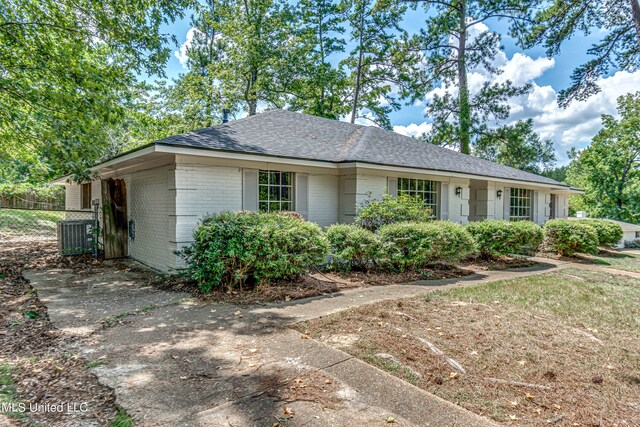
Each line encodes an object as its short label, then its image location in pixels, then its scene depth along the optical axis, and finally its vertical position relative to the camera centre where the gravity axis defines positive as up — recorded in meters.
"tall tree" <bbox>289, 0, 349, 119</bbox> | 20.80 +9.16
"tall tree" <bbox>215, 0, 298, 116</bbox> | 19.64 +9.22
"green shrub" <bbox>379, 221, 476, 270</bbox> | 7.90 -0.87
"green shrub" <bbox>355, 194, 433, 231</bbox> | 9.30 -0.21
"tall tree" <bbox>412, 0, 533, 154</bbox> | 21.27 +9.40
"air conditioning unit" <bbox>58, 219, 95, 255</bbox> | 10.39 -0.96
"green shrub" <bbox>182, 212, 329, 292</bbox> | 5.93 -0.81
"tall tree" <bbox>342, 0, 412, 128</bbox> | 21.78 +9.94
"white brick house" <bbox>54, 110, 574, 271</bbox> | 7.57 +0.82
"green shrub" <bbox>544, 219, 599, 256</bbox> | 11.38 -1.03
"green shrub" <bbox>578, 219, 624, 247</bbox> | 13.66 -1.02
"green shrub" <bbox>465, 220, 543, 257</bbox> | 10.02 -0.88
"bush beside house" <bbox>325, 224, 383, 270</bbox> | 7.59 -0.85
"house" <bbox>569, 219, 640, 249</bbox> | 16.81 -1.34
